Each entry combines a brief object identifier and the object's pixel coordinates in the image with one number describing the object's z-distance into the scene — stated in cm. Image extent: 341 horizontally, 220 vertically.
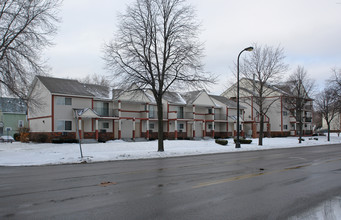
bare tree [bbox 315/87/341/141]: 4610
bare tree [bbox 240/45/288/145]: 3488
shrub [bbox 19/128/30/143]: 3584
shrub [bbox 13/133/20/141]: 4214
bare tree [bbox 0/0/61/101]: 2131
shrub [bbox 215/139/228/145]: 3444
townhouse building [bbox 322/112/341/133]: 9700
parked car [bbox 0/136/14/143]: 4359
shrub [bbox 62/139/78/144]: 3294
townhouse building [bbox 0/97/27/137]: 5777
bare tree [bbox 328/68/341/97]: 4293
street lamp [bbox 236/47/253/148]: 2540
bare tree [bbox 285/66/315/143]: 4341
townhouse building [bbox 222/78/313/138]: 5758
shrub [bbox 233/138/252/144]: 3678
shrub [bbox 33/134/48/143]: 3435
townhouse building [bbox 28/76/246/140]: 3494
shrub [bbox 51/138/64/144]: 3281
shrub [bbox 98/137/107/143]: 3671
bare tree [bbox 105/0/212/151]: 2384
